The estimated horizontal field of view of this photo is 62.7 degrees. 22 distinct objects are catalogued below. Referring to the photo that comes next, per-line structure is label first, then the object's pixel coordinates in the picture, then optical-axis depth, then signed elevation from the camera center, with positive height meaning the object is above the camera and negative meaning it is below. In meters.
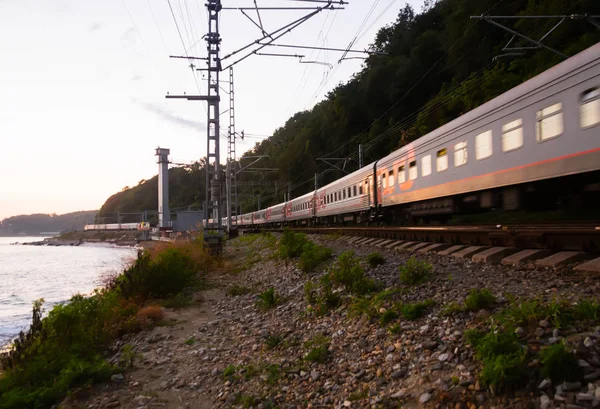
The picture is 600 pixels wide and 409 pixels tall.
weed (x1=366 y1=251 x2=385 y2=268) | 9.00 -0.73
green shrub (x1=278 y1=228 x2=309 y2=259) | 14.11 -0.66
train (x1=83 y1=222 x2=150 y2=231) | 114.50 +0.04
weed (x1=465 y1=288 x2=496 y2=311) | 5.11 -0.86
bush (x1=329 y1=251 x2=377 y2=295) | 7.23 -0.88
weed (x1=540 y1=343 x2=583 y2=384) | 3.50 -1.07
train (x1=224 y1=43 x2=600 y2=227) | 8.24 +1.41
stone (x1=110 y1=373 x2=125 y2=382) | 6.90 -2.13
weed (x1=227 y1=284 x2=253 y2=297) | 11.76 -1.61
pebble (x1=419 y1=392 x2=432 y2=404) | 3.92 -1.42
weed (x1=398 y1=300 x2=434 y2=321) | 5.53 -1.02
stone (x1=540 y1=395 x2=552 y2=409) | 3.34 -1.26
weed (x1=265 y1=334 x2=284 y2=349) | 6.70 -1.62
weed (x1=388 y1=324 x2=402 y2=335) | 5.34 -1.18
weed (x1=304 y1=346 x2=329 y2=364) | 5.56 -1.52
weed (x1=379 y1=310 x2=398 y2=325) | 5.73 -1.13
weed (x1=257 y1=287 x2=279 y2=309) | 9.13 -1.43
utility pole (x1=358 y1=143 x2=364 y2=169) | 31.38 +4.17
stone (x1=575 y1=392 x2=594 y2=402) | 3.26 -1.20
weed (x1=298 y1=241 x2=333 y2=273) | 11.20 -0.82
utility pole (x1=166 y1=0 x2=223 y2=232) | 21.22 +5.38
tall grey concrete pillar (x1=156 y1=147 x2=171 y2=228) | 80.99 +5.91
